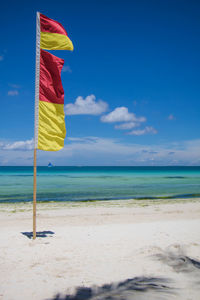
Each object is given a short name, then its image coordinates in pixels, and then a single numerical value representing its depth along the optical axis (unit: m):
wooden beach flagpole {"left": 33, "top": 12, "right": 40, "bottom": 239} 7.87
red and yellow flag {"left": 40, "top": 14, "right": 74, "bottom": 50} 8.06
